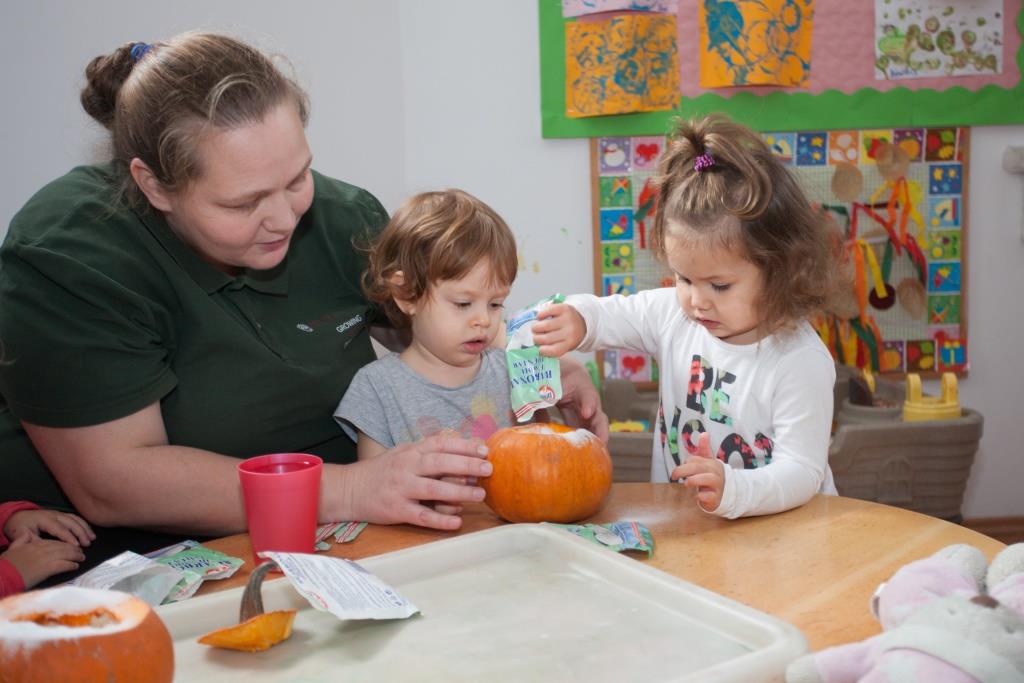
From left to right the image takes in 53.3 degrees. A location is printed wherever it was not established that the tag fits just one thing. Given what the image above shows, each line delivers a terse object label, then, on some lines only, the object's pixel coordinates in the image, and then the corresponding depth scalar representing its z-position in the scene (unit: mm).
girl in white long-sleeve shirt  1419
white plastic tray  840
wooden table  980
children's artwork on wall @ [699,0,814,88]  2906
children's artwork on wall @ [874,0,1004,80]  2973
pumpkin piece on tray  868
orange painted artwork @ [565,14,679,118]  2945
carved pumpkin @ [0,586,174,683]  668
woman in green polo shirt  1260
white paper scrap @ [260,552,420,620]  899
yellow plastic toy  2715
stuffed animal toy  707
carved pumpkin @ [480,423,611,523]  1214
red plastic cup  1077
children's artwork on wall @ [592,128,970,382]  3021
